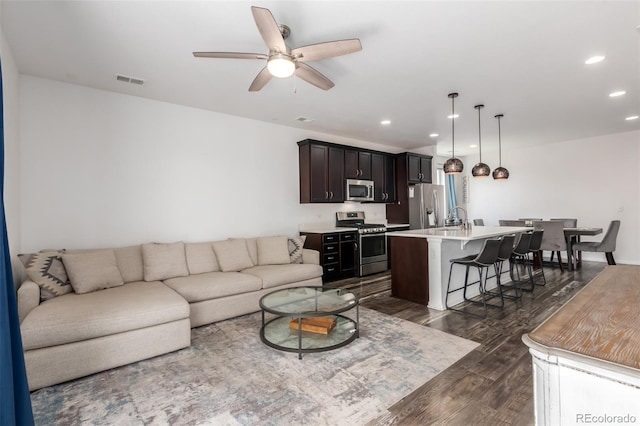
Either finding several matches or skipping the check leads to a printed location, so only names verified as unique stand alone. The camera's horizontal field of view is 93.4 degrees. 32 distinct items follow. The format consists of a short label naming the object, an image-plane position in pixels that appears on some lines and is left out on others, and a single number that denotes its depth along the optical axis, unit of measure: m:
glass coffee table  2.66
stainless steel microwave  5.85
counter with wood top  0.68
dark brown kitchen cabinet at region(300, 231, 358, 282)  5.19
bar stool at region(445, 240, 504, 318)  3.57
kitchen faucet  4.63
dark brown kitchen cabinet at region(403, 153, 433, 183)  6.74
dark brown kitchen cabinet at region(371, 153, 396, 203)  6.45
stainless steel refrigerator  6.77
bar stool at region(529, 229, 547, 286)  4.70
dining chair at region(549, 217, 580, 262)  6.57
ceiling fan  2.02
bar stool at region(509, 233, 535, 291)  4.33
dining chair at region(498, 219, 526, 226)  6.40
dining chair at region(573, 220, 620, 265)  5.57
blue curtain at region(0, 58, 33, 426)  1.21
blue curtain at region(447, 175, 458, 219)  8.92
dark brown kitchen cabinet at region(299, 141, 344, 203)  5.37
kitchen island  3.82
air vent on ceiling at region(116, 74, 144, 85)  3.28
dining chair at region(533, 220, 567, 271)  5.68
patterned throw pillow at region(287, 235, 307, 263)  4.61
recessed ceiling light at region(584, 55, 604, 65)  3.03
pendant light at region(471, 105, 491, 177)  4.55
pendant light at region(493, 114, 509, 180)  5.00
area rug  1.90
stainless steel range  5.63
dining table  5.59
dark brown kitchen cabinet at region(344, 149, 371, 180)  5.87
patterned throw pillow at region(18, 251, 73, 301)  2.72
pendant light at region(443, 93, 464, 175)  4.25
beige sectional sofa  2.28
